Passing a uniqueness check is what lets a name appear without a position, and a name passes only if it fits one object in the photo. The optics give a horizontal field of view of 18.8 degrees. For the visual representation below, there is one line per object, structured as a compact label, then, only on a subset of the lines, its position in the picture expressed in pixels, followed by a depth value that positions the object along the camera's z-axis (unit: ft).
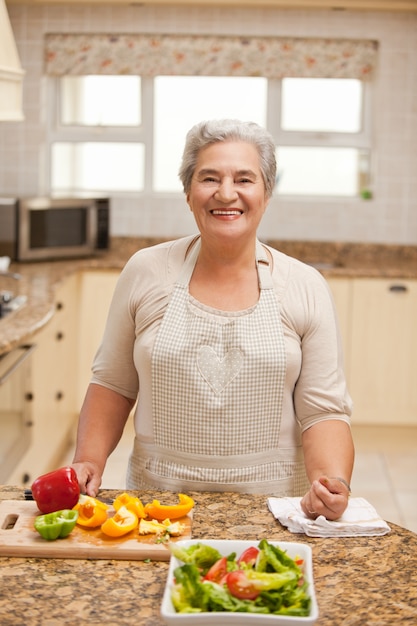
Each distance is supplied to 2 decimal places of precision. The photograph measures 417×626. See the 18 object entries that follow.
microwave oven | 19.49
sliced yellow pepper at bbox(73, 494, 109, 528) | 7.59
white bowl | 6.34
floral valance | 21.45
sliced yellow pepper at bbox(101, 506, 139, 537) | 7.44
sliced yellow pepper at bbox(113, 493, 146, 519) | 7.66
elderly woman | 8.64
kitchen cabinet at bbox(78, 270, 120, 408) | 20.01
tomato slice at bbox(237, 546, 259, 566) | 6.85
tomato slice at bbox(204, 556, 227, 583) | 6.70
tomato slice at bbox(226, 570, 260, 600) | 6.49
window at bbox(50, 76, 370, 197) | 22.34
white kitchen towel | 7.73
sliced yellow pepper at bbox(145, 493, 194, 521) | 7.73
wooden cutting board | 7.33
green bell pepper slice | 7.42
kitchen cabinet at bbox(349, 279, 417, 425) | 19.59
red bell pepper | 7.71
